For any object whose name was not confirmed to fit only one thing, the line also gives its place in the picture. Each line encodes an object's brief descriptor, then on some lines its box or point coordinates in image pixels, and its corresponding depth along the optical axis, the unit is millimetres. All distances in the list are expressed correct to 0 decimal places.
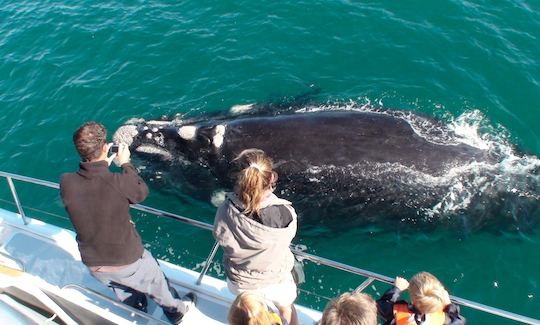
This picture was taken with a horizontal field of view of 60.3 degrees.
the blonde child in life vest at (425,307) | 4973
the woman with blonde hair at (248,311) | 4219
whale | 9297
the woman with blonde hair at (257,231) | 4832
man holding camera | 5055
